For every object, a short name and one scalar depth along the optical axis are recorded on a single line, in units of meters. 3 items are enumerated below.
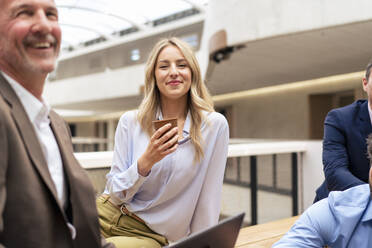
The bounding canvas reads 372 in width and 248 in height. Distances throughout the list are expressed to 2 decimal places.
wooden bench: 1.85
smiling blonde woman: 1.58
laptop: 0.85
